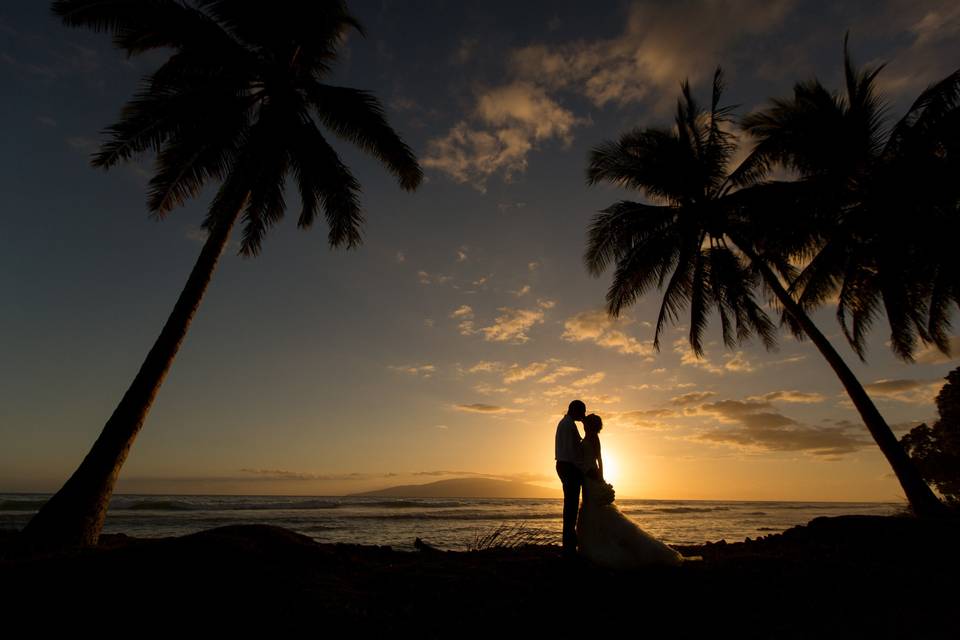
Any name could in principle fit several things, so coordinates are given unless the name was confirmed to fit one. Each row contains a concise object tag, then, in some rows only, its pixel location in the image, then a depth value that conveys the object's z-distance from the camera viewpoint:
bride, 5.62
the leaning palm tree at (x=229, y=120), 9.28
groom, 6.11
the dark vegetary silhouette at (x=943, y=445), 26.83
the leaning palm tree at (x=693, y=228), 14.60
